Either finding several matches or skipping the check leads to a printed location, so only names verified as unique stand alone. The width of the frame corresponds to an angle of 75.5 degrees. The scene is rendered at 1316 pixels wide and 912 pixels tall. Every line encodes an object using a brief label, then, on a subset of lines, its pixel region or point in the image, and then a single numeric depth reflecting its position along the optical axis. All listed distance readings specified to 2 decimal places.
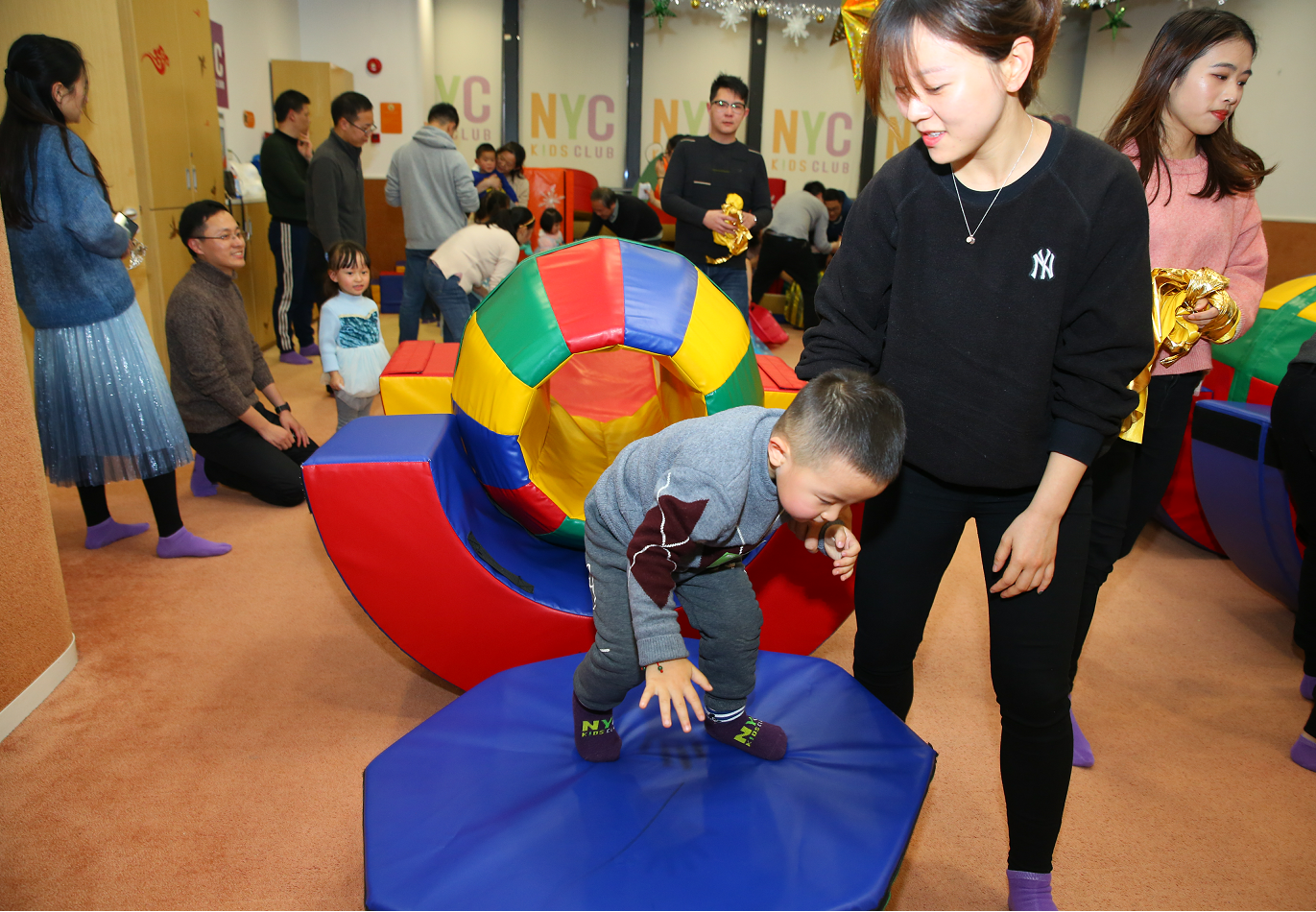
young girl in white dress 3.61
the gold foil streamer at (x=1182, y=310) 1.53
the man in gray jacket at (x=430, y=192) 5.28
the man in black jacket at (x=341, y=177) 5.23
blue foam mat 1.36
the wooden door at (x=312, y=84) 7.19
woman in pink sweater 1.70
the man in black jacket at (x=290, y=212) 5.62
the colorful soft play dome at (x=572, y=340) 2.22
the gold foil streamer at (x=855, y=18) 2.80
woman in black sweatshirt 1.19
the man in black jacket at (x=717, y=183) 3.76
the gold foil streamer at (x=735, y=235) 3.67
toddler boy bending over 1.30
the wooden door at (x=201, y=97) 4.82
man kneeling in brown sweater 3.20
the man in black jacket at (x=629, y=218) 7.17
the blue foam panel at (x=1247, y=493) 2.63
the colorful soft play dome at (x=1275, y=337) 3.05
